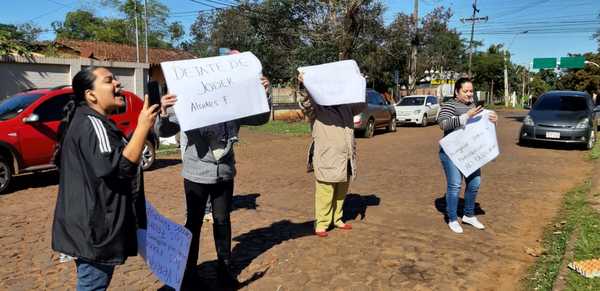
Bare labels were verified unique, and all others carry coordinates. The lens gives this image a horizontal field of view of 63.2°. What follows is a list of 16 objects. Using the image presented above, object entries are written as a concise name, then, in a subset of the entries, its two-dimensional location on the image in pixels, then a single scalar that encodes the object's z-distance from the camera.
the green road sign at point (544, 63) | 50.16
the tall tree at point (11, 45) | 13.57
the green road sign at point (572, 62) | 48.50
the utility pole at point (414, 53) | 28.80
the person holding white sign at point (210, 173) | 3.67
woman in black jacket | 2.35
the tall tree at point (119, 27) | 49.97
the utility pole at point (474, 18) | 42.07
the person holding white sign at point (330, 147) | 5.08
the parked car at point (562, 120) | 13.20
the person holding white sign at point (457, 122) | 5.21
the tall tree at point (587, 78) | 50.44
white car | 22.22
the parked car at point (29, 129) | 7.66
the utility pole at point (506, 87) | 48.84
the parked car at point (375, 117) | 16.93
